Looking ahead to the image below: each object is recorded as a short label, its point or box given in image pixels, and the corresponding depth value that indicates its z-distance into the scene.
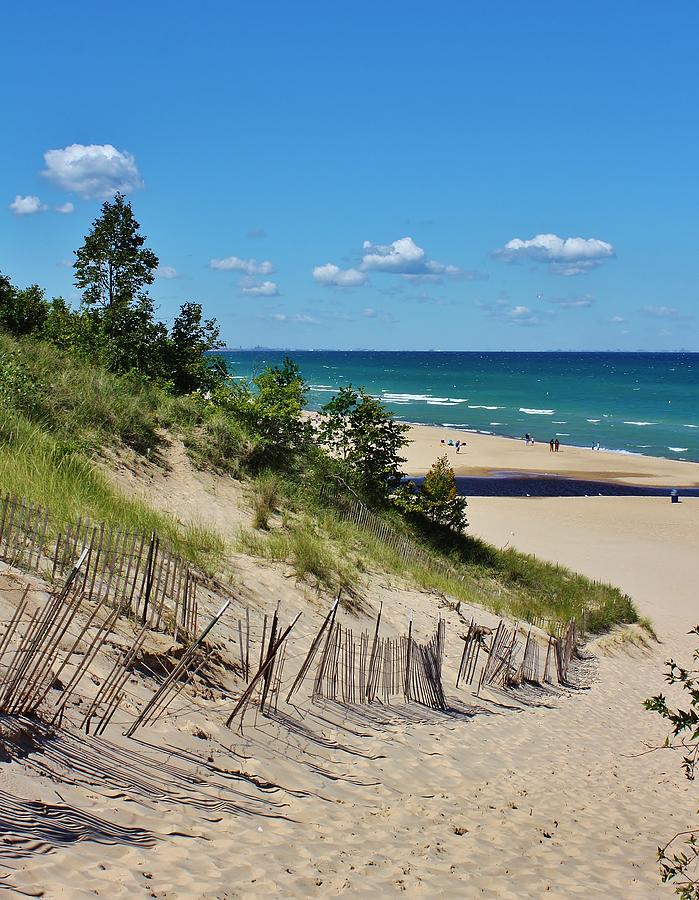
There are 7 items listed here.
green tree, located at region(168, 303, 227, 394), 20.59
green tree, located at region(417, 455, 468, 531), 18.48
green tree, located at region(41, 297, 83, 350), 19.41
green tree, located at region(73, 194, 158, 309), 19.22
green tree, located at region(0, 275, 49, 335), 21.86
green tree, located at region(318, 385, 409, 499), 18.39
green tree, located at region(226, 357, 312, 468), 16.89
